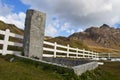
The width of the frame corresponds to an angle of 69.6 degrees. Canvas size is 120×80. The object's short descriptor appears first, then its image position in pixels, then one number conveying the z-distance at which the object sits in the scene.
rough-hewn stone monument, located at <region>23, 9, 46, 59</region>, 5.32
